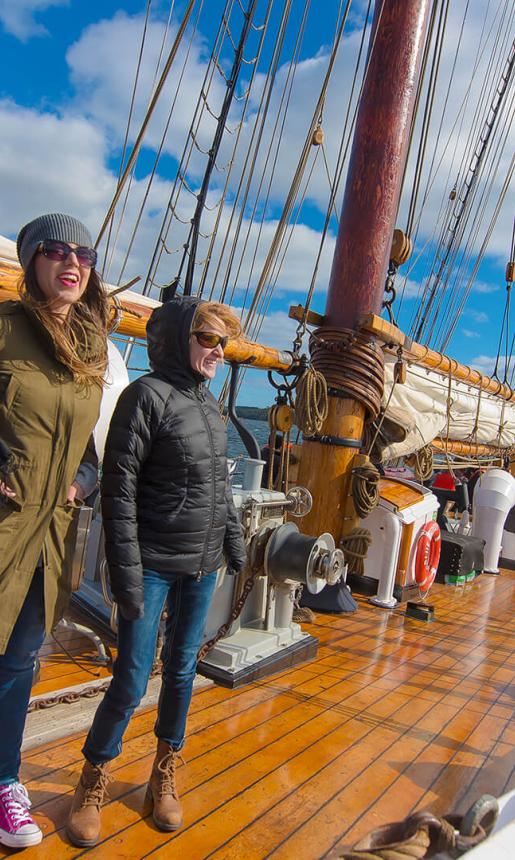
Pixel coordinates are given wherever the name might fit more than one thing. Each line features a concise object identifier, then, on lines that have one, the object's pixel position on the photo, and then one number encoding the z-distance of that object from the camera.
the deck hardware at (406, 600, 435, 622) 4.60
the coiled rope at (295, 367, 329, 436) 4.12
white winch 2.94
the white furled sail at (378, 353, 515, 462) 5.24
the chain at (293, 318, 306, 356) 4.23
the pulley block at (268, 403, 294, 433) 4.04
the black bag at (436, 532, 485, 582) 6.30
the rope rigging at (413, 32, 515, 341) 15.01
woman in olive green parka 1.41
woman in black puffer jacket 1.61
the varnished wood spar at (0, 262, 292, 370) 2.54
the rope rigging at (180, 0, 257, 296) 12.09
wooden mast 4.37
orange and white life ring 5.01
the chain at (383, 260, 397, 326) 4.75
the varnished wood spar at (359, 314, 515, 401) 4.32
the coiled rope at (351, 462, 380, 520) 4.34
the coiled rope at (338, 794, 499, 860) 1.47
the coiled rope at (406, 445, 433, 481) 6.20
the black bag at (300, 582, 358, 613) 4.38
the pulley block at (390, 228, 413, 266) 4.84
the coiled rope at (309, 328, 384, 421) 4.33
